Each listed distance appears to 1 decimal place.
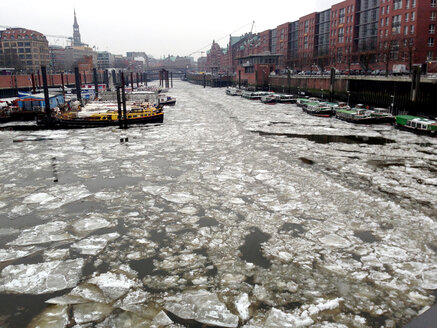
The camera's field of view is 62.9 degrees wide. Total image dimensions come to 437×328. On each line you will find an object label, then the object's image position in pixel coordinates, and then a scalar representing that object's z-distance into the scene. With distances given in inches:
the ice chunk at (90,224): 450.9
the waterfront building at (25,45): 5482.3
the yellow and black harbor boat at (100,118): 1413.6
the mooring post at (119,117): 1384.4
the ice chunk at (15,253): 384.2
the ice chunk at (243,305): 290.5
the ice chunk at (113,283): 321.4
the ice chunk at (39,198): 548.6
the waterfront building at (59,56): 7135.8
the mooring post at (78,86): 2059.5
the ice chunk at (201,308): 286.5
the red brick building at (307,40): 3772.9
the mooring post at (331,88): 2121.8
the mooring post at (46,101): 1417.3
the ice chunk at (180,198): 544.7
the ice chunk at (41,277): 330.3
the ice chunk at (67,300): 309.0
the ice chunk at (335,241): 405.6
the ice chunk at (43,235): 421.7
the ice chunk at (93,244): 398.6
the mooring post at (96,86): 2488.2
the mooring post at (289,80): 2793.3
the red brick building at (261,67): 3607.3
